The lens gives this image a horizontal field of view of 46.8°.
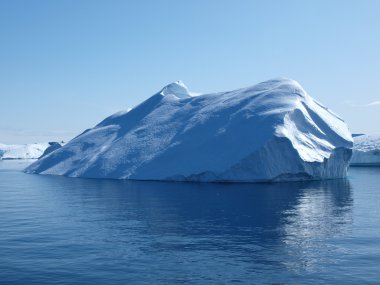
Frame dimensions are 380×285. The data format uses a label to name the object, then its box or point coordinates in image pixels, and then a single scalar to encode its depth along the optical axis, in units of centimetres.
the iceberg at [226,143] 5475
